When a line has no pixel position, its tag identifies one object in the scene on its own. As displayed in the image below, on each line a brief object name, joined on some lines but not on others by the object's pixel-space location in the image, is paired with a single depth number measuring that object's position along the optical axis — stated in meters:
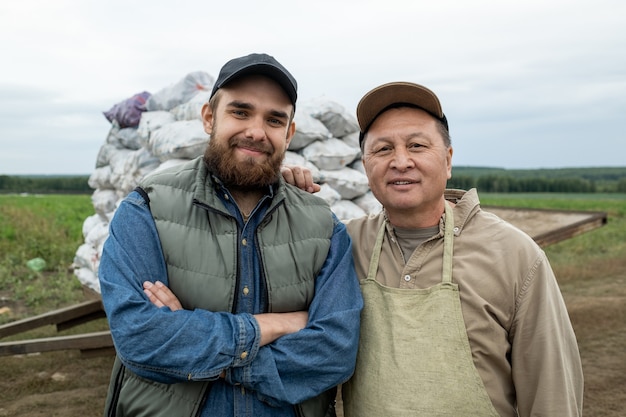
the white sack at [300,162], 3.99
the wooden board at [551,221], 4.77
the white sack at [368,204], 4.50
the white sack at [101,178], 5.33
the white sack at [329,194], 4.01
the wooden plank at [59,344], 3.31
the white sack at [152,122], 4.39
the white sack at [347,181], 4.29
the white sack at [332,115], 4.54
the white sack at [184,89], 4.90
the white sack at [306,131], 4.13
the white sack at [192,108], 4.07
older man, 1.70
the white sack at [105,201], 5.12
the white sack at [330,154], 4.21
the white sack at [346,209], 4.16
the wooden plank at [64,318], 4.02
